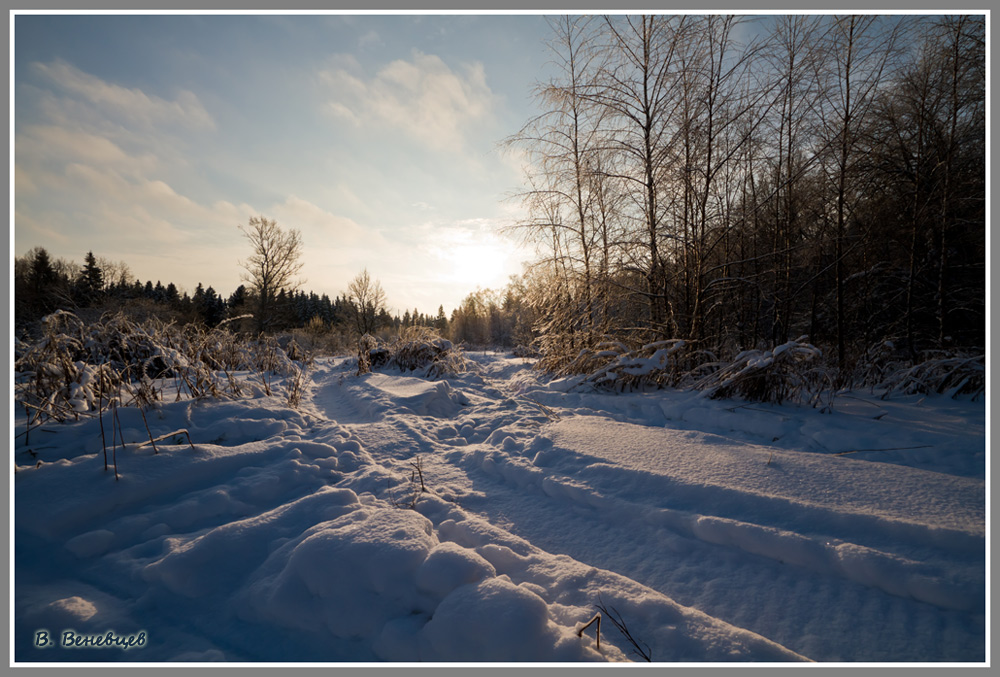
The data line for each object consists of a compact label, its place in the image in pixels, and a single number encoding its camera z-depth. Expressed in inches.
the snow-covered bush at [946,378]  140.3
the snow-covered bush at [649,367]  169.2
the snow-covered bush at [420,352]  318.0
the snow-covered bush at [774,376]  132.3
